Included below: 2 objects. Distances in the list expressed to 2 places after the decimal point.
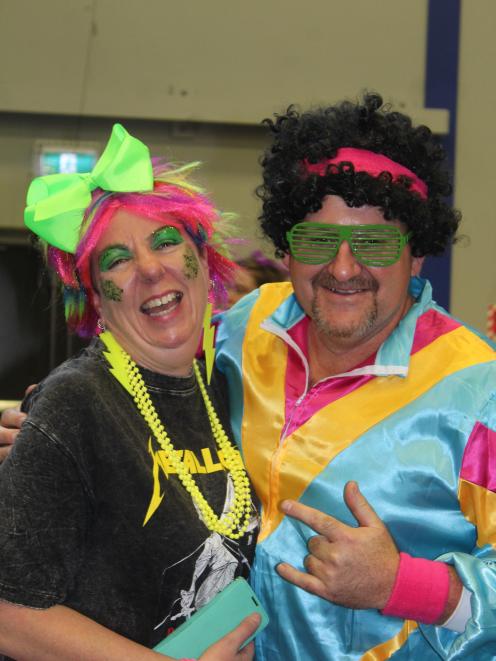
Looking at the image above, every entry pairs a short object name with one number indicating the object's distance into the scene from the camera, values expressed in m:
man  1.61
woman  1.49
